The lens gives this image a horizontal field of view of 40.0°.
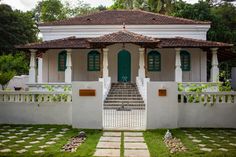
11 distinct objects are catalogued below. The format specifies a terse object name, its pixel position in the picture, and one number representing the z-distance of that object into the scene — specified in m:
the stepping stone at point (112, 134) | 9.84
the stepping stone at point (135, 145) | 8.16
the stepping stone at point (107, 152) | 7.33
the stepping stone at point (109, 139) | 9.06
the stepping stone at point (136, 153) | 7.36
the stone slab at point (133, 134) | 9.85
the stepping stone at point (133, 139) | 9.06
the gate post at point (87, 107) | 10.78
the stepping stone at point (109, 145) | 8.14
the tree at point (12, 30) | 38.72
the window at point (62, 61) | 22.28
